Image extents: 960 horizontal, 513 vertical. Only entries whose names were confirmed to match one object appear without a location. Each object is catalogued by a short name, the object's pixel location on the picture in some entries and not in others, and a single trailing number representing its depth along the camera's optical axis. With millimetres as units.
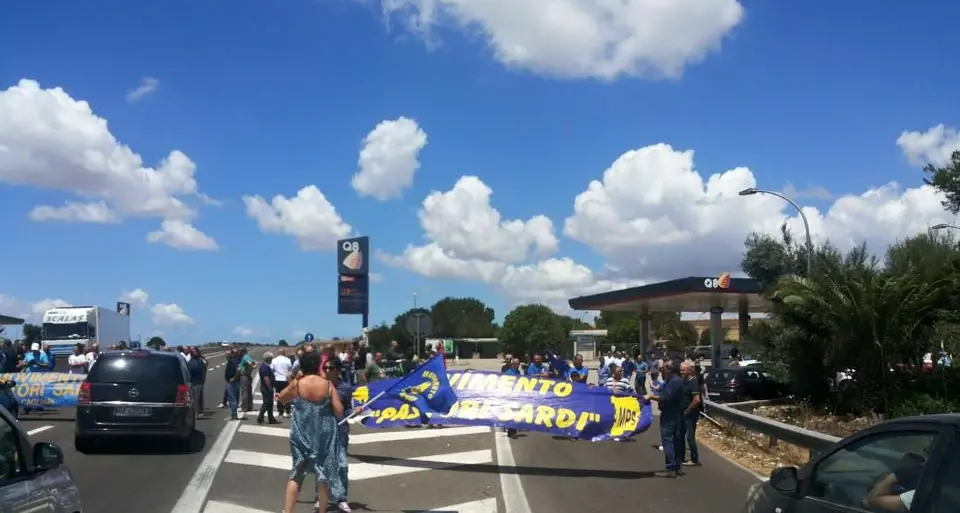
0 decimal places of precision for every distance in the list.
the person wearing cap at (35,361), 22328
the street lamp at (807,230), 25188
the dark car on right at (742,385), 29453
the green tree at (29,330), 70212
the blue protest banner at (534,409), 13344
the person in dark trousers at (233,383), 19578
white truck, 40906
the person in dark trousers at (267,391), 18312
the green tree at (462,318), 123625
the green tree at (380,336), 73500
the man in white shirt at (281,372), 19953
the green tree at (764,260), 47750
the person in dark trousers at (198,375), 19688
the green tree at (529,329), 100375
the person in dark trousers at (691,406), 13766
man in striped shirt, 18769
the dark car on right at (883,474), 4070
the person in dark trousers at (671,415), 12555
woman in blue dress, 8914
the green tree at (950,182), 32250
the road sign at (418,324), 28625
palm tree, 19438
